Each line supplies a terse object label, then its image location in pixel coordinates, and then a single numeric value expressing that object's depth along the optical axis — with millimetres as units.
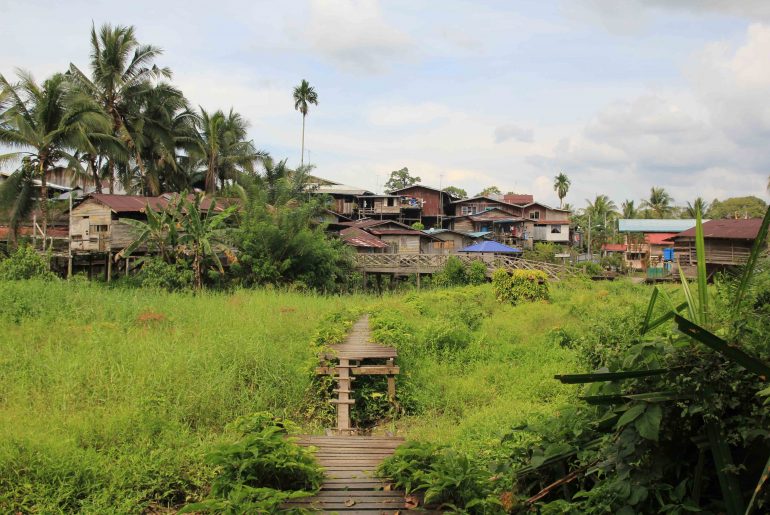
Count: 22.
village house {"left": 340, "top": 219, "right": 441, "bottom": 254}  39969
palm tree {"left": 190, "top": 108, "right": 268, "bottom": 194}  34562
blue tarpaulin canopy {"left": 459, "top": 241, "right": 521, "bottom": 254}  34875
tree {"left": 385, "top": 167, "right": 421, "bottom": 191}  71688
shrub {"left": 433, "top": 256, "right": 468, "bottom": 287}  29188
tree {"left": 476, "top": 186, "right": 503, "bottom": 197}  72438
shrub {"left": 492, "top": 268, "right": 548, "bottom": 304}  19844
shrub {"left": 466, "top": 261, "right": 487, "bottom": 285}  29047
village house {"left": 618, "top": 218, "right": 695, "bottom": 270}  48156
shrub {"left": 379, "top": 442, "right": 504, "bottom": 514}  4660
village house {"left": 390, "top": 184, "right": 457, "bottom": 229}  50812
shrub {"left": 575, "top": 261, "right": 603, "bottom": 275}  32319
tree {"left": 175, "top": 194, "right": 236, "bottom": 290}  21531
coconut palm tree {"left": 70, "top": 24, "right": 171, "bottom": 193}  29266
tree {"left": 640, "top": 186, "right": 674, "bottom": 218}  58625
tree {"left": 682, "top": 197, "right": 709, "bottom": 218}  52794
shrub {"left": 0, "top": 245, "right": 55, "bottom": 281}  18984
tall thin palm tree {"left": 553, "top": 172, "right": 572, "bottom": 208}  61594
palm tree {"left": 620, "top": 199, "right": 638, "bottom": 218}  59719
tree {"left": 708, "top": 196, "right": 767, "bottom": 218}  54438
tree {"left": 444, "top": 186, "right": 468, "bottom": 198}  71000
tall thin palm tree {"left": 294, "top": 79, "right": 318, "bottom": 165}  46969
